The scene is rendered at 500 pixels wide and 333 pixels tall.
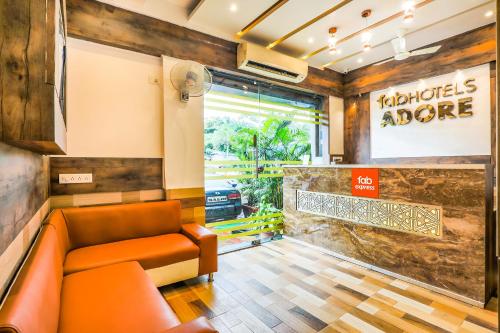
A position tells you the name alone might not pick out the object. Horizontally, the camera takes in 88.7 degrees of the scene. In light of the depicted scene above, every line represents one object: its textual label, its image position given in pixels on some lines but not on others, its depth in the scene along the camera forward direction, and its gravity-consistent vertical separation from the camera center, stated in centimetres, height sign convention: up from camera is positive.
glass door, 382 +13
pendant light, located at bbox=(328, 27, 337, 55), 348 +175
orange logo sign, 305 -25
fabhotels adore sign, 363 +72
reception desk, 235 -68
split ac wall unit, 369 +152
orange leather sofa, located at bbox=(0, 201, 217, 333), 107 -80
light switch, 268 -13
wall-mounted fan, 304 +105
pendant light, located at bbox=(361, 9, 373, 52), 326 +167
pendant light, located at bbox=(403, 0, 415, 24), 264 +160
